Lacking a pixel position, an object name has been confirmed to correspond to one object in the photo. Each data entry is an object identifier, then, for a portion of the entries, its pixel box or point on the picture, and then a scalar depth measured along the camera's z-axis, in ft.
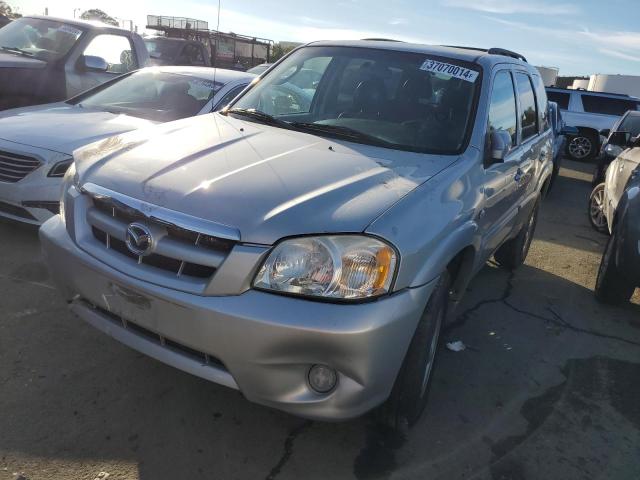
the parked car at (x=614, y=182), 18.72
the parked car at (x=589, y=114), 47.03
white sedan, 13.98
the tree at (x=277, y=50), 111.76
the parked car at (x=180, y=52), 46.19
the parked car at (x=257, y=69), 43.14
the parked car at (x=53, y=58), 21.61
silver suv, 6.96
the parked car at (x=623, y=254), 13.78
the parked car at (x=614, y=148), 27.02
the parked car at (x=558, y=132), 27.55
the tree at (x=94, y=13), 88.99
